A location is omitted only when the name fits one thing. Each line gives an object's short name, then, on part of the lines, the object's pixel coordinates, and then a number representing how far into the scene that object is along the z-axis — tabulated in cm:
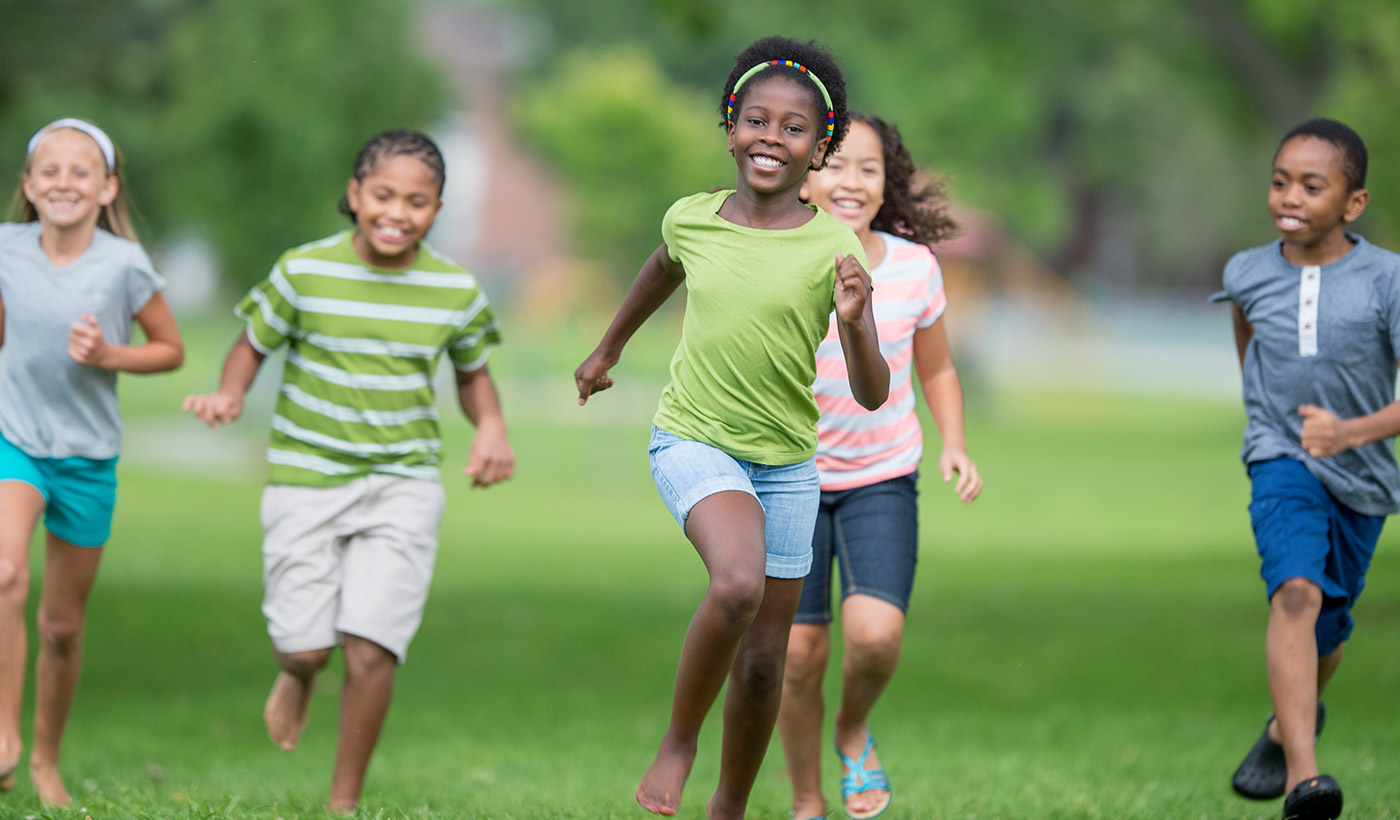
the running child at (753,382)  862
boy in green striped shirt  1132
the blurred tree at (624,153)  6712
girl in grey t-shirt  1084
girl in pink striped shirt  1069
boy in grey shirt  1027
